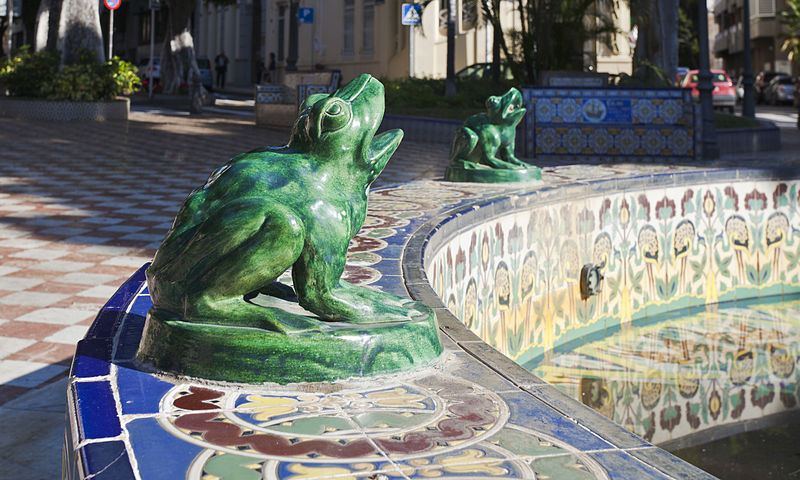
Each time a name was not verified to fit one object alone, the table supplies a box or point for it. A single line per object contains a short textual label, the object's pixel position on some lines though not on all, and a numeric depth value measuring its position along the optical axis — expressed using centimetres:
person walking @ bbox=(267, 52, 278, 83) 3638
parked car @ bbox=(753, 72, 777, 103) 3873
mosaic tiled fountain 191
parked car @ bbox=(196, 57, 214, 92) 3231
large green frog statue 230
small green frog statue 684
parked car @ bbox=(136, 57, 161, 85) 3609
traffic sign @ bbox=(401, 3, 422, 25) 1964
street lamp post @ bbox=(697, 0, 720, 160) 1141
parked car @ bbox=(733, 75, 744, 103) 3674
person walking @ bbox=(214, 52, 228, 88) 3822
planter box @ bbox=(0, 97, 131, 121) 1853
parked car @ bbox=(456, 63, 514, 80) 2275
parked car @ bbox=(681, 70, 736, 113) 2838
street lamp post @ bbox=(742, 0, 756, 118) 2044
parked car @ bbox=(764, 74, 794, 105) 3569
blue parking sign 2138
